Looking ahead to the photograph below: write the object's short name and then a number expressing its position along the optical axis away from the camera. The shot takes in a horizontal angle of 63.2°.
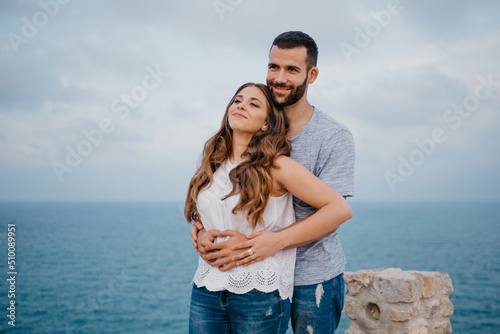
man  2.26
